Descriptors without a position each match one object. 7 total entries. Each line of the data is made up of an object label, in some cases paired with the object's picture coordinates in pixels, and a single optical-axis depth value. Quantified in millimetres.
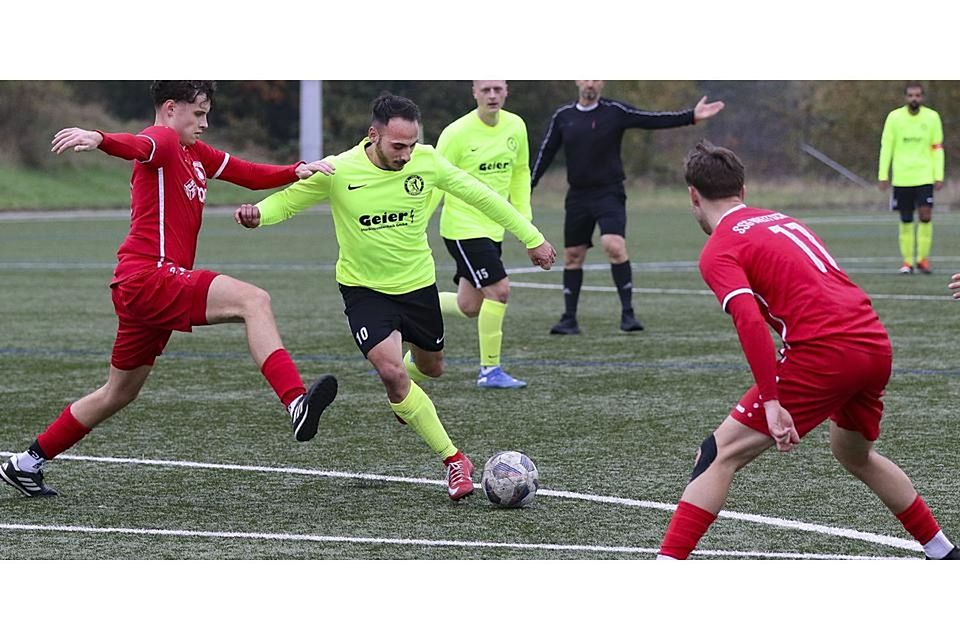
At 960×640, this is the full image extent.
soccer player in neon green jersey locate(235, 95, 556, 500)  13969
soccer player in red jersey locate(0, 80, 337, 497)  13141
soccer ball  12961
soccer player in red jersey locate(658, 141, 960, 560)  10203
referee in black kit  26578
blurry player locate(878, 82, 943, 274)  37969
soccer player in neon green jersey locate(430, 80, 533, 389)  20453
